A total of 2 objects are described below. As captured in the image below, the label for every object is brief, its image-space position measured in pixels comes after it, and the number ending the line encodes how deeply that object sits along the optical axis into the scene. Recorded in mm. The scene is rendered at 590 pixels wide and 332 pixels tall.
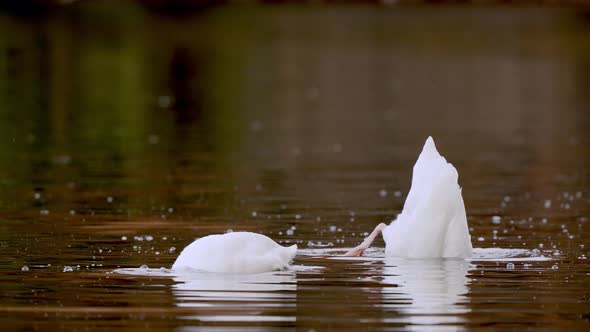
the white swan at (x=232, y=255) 14992
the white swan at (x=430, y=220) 15695
